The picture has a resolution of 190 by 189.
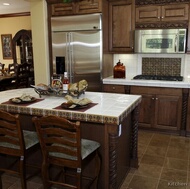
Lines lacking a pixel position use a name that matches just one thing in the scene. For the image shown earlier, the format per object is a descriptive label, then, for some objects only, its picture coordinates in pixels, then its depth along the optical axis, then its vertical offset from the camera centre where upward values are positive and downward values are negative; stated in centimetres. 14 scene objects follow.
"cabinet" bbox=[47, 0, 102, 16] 394 +91
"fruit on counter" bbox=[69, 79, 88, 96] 255 -31
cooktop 391 -32
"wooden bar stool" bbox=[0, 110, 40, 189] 195 -74
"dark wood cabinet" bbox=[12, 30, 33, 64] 718 +49
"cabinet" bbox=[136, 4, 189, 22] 372 +75
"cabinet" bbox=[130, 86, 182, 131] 377 -80
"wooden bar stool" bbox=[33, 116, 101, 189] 176 -72
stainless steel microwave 375 +30
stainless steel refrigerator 401 +22
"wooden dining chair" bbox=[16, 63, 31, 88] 548 -36
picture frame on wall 788 +49
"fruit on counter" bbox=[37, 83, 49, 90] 264 -31
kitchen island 201 -58
